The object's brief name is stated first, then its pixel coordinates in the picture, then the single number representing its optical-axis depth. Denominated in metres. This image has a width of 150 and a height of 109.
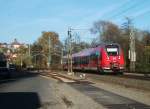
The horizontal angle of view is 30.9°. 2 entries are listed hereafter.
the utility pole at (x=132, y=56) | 49.71
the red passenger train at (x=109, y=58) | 34.89
